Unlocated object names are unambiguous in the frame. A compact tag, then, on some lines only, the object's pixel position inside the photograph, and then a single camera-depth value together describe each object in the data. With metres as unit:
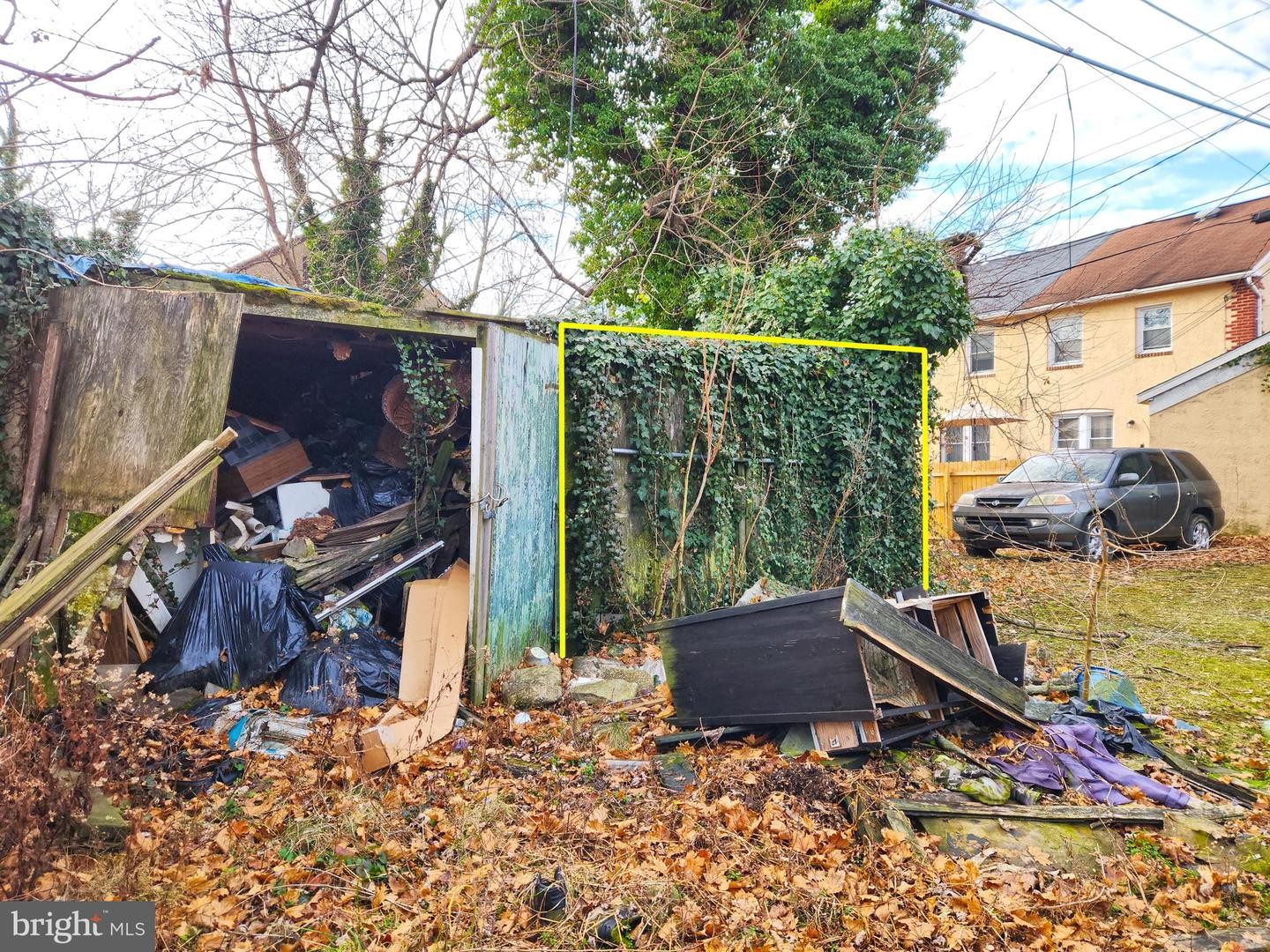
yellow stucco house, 16.41
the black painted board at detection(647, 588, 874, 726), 3.85
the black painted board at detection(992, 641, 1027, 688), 4.74
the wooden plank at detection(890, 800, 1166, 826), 3.49
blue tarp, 4.43
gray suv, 10.49
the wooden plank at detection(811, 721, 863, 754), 3.91
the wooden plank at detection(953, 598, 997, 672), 4.86
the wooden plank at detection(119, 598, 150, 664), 4.94
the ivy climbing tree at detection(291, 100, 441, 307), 9.94
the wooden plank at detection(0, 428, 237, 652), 3.51
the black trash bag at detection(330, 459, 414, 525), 7.14
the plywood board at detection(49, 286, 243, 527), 4.41
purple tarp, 3.76
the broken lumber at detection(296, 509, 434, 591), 6.07
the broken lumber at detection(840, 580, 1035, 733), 3.71
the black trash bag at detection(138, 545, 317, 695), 4.98
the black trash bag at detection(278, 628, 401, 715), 4.91
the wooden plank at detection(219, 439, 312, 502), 6.67
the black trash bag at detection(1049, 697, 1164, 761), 4.31
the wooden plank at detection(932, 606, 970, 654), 4.86
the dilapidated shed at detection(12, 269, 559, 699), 4.41
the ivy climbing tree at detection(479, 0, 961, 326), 11.52
